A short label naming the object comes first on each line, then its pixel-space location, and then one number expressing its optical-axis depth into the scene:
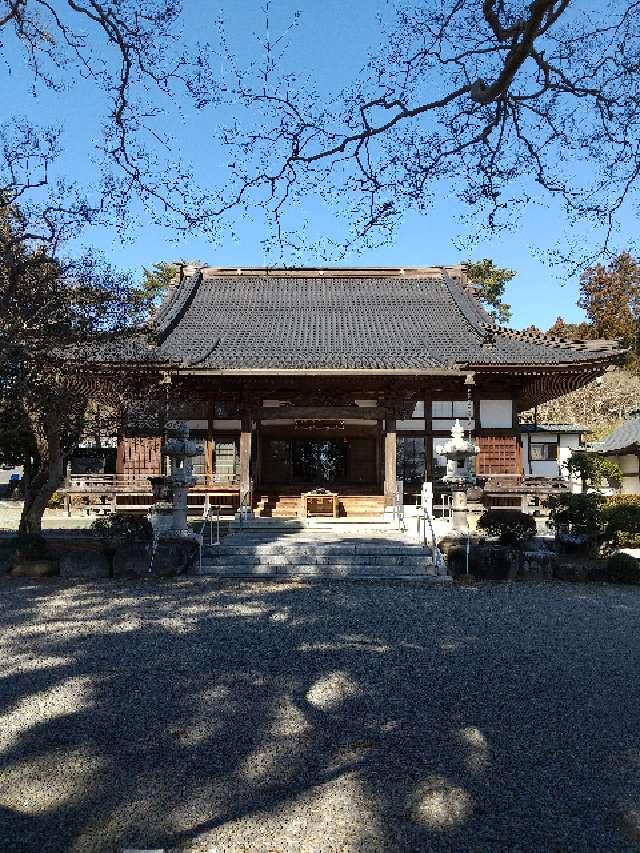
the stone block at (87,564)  9.75
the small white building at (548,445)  23.58
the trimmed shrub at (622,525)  10.74
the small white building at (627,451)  23.84
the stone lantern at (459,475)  10.63
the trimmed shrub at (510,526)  10.38
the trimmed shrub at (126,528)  9.98
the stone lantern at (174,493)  10.48
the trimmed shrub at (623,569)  9.63
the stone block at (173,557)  9.78
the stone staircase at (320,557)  9.98
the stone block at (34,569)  9.66
